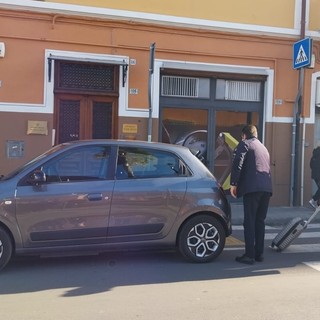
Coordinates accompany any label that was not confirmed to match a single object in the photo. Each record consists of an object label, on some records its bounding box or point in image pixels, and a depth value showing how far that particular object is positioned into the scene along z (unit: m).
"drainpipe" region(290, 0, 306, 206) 11.90
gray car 5.76
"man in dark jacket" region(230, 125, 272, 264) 6.44
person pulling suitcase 11.18
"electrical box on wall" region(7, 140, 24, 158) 10.23
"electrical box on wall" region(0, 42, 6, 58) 9.98
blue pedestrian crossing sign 10.94
